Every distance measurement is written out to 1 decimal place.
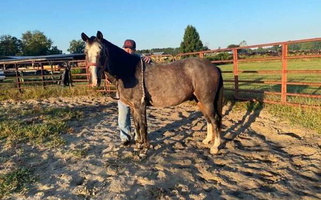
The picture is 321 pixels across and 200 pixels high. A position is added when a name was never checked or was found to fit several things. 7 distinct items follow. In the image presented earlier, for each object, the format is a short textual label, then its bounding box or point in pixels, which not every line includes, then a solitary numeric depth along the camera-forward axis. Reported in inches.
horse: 152.8
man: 174.4
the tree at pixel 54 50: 2504.9
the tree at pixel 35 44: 2237.9
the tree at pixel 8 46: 2379.4
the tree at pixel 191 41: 2476.6
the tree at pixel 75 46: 3268.9
